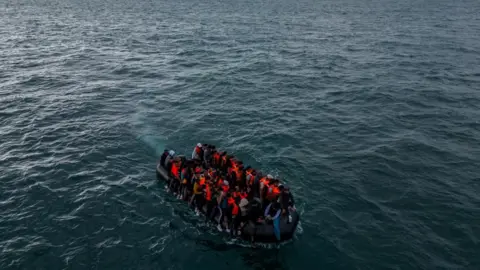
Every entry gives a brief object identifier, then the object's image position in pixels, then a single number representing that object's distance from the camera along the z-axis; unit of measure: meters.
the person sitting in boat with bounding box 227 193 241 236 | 21.48
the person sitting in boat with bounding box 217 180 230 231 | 22.09
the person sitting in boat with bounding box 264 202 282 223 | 21.06
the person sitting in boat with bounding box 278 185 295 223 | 21.42
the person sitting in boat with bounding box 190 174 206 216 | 23.28
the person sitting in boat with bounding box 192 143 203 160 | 27.08
